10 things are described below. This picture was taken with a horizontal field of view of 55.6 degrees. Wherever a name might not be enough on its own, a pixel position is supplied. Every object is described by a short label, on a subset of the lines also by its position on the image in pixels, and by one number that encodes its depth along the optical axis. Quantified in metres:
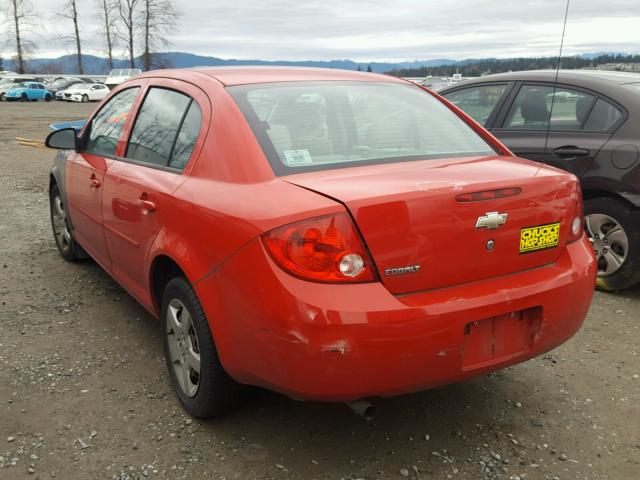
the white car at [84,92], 43.19
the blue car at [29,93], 43.25
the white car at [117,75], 47.75
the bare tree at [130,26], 62.97
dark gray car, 4.43
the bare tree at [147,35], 62.50
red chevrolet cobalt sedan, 2.16
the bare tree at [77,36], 63.97
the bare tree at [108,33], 66.25
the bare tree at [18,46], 63.22
